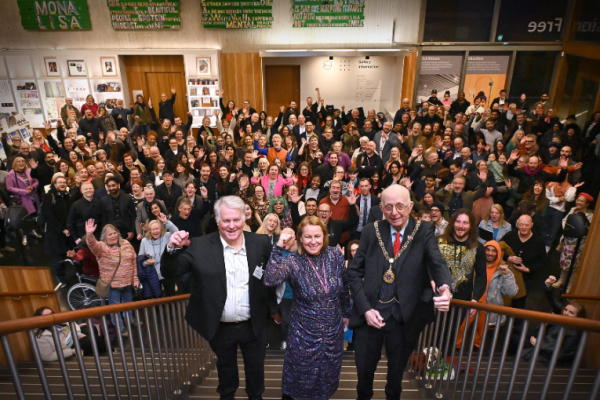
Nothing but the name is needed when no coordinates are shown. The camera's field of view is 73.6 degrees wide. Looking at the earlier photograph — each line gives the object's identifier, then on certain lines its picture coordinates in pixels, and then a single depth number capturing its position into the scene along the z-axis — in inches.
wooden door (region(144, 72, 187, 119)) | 493.7
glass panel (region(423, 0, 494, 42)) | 446.1
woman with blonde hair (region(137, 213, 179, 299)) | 181.6
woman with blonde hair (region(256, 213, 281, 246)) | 187.5
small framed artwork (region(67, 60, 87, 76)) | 467.2
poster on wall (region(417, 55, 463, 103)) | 463.5
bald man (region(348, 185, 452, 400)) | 97.3
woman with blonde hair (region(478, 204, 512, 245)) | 186.5
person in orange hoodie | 155.3
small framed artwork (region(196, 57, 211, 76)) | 469.4
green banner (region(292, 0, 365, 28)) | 452.4
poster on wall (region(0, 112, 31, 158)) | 312.2
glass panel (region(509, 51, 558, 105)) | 458.0
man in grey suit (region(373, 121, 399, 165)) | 305.1
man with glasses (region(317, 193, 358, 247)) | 198.7
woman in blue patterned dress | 98.7
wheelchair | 196.1
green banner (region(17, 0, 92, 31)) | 455.8
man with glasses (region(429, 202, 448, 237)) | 188.2
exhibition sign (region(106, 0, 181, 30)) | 454.3
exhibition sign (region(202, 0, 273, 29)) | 456.1
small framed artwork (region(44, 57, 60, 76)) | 466.9
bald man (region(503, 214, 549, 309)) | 169.6
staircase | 121.5
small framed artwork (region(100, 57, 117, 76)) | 469.1
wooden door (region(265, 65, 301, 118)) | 502.0
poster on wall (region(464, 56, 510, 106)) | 461.1
